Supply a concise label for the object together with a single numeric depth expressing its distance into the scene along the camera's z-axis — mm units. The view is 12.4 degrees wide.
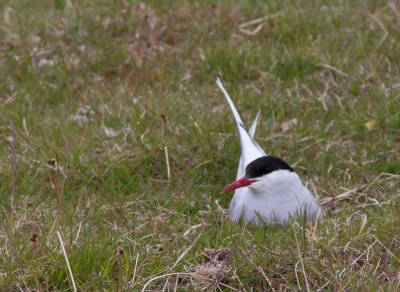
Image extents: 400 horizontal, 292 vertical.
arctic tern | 9312
